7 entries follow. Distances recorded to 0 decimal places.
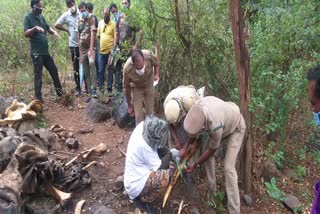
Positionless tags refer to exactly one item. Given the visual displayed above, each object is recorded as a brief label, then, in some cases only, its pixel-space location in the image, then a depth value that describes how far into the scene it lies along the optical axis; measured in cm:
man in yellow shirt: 433
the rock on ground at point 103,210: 262
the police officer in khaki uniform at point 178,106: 259
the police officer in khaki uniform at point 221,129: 239
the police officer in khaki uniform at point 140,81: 317
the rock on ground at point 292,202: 309
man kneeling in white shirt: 244
